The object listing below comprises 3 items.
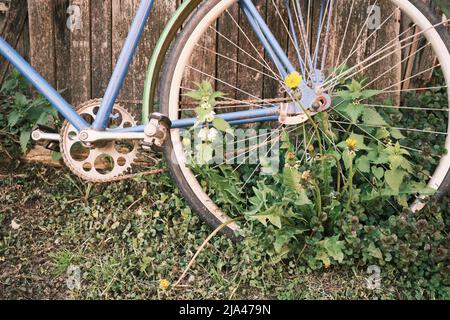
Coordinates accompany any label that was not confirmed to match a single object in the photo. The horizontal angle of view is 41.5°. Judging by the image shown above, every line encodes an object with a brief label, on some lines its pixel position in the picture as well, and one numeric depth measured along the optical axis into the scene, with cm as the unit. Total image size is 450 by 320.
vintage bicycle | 249
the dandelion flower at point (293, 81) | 217
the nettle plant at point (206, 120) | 242
